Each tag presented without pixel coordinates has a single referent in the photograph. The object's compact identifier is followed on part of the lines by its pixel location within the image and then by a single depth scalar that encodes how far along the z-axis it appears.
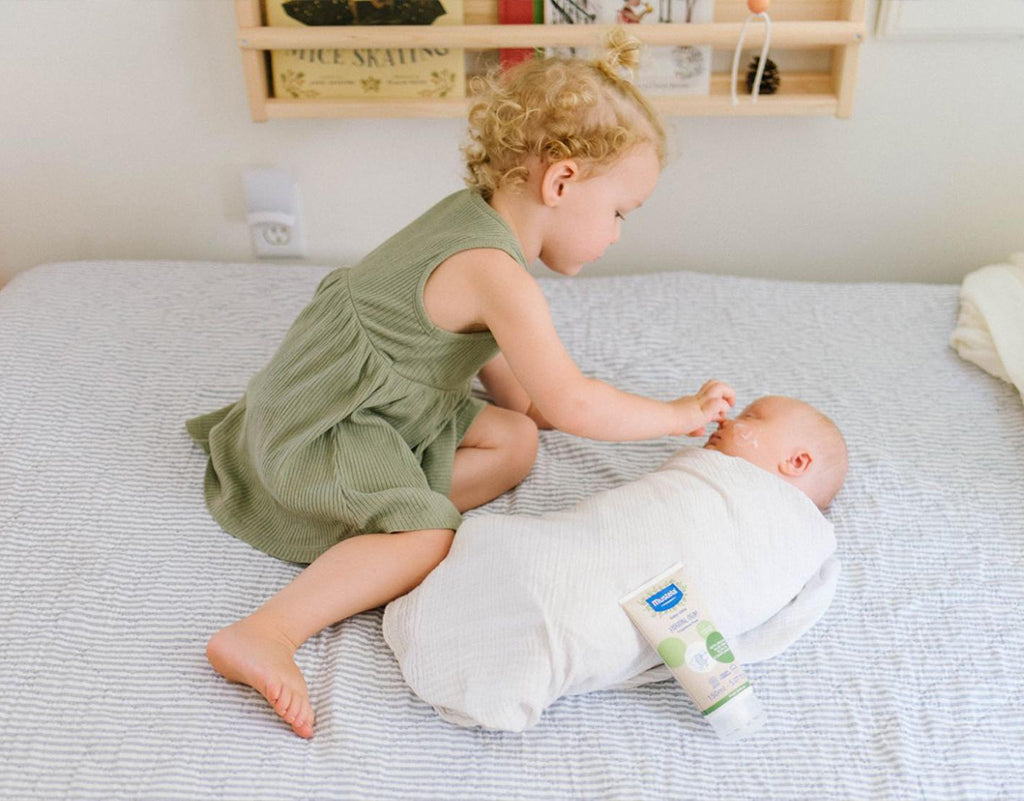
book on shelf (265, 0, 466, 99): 1.40
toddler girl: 0.99
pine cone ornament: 1.42
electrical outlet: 1.60
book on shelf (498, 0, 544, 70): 1.40
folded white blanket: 1.30
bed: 0.82
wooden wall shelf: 1.34
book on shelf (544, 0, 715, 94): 1.40
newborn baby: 0.86
